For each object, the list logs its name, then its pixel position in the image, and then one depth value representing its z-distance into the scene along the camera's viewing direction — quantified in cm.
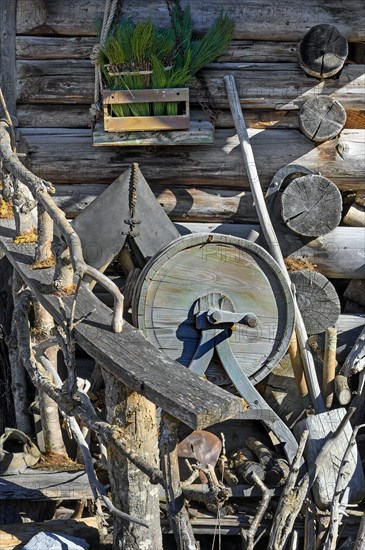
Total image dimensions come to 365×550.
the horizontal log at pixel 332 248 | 705
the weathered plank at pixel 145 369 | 404
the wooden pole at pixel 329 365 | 673
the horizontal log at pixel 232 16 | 702
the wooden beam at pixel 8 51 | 705
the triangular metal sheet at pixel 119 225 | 657
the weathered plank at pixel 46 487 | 589
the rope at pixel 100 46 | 679
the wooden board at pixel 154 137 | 680
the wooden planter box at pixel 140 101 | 675
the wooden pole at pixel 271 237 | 665
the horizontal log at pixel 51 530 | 533
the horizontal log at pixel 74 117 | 711
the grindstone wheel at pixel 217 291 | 612
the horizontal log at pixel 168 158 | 706
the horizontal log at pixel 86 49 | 706
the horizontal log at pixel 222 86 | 707
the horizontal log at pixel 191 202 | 707
